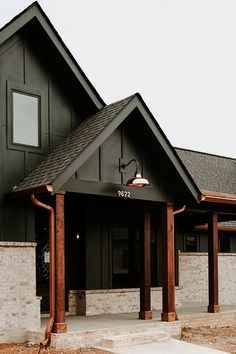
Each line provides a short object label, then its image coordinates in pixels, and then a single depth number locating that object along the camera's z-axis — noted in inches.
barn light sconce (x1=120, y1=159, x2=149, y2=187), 520.1
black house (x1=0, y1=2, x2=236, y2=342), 501.4
